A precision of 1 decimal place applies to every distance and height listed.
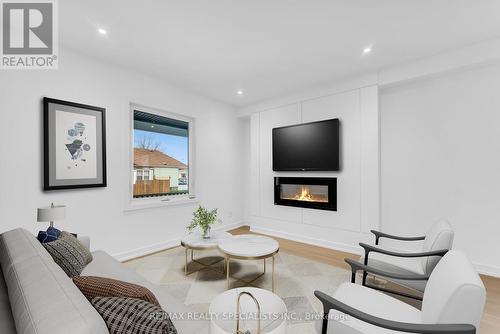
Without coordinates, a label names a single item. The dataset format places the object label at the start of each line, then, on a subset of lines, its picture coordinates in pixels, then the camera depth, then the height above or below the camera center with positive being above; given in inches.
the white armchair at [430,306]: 40.7 -29.0
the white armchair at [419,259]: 71.4 -32.6
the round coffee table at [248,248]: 88.1 -34.0
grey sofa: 26.6 -18.7
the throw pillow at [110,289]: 38.5 -21.4
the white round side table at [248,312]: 33.7 -22.9
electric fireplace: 147.9 -18.0
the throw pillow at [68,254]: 63.3 -25.6
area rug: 82.6 -51.7
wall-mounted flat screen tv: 145.5 +14.2
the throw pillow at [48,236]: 73.4 -22.6
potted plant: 112.4 -27.2
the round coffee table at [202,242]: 104.0 -36.1
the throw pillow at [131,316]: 31.9 -22.3
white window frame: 130.4 -7.2
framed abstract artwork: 100.2 +11.1
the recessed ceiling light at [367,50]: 107.1 +57.3
